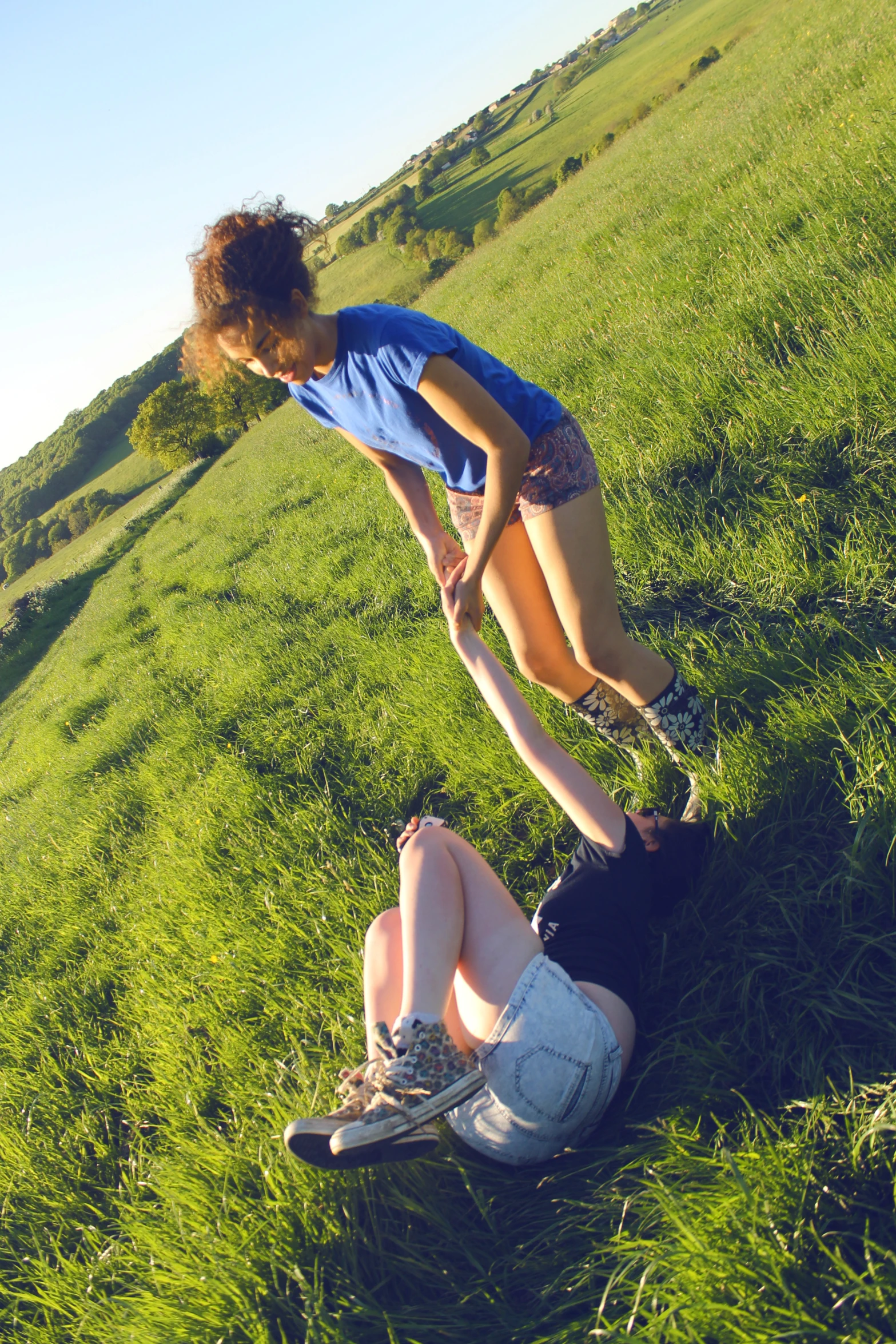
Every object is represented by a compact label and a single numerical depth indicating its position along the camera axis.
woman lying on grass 1.68
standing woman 2.01
